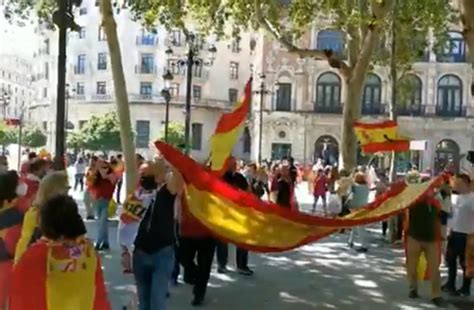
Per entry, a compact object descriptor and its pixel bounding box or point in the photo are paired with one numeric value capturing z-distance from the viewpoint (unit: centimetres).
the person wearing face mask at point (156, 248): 625
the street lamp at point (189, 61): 2116
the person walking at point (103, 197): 1256
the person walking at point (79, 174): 2769
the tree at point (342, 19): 2022
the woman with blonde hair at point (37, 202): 480
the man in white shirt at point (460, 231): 961
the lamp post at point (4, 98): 5471
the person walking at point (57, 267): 370
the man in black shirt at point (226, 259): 1112
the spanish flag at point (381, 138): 1653
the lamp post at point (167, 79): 2594
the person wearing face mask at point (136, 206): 682
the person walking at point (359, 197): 1445
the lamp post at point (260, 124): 5221
